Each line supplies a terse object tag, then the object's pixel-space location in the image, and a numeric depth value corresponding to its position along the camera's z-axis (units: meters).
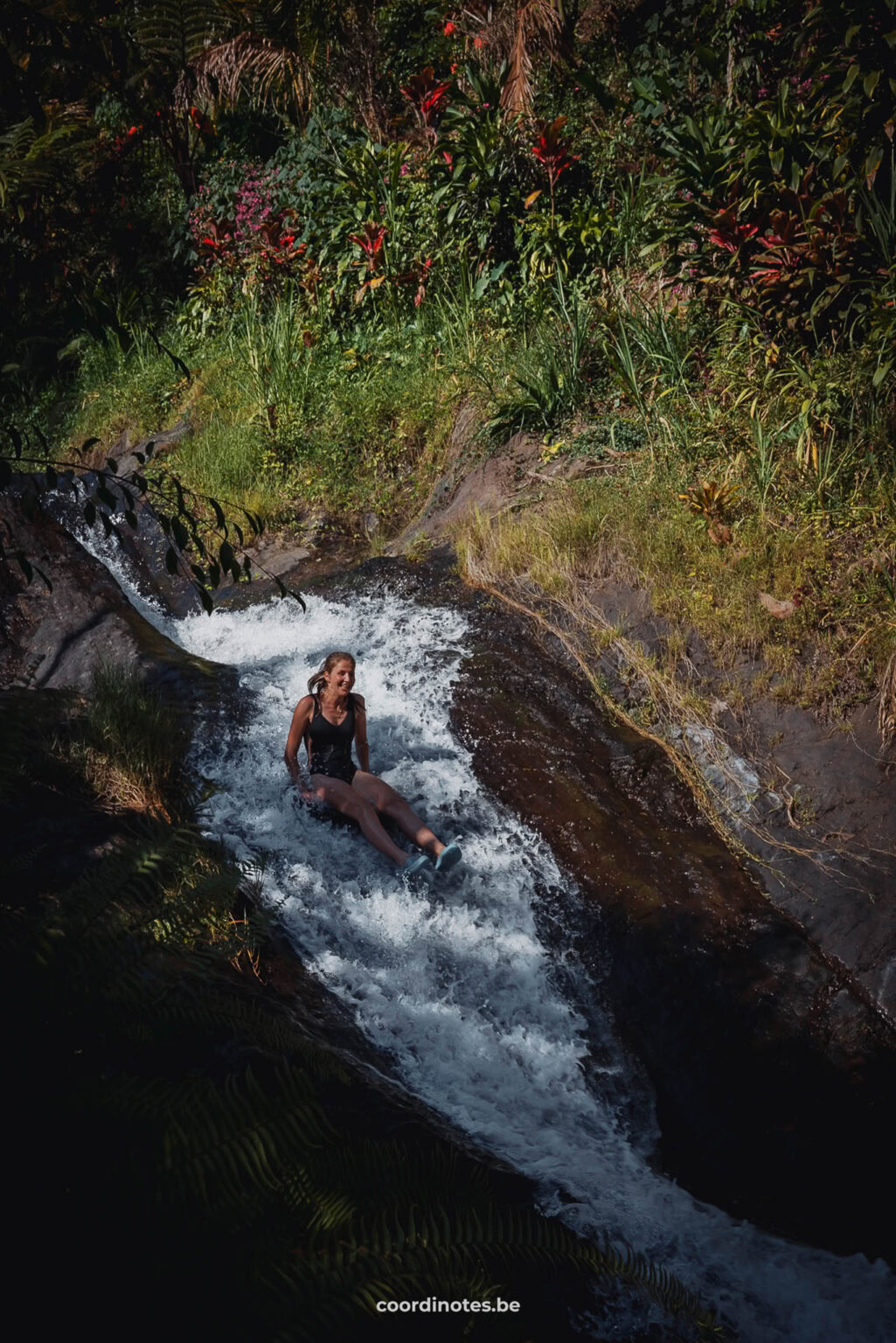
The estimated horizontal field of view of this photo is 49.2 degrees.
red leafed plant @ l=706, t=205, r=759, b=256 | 7.01
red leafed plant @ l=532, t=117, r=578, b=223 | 9.30
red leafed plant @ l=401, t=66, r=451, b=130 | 11.09
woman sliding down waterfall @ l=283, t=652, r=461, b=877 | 5.64
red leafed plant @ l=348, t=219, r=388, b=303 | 10.80
